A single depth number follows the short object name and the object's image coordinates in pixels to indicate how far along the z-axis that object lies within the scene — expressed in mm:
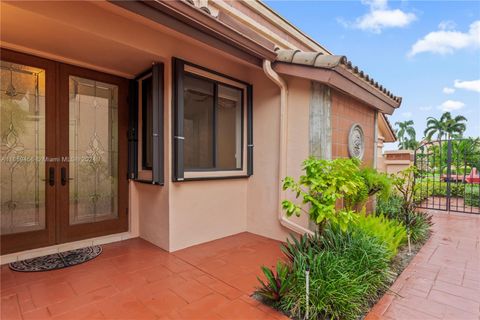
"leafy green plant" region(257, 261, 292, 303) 2543
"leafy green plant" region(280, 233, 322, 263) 3191
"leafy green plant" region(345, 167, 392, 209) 4227
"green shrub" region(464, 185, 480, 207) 8796
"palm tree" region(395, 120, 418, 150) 44122
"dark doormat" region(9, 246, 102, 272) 3328
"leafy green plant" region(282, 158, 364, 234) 2787
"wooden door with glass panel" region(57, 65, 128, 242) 3966
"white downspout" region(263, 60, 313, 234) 4473
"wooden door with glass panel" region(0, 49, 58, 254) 3508
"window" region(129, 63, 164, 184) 4438
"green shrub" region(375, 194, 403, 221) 5731
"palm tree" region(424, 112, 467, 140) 33031
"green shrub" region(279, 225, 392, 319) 2389
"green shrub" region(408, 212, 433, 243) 4707
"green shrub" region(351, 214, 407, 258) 3458
